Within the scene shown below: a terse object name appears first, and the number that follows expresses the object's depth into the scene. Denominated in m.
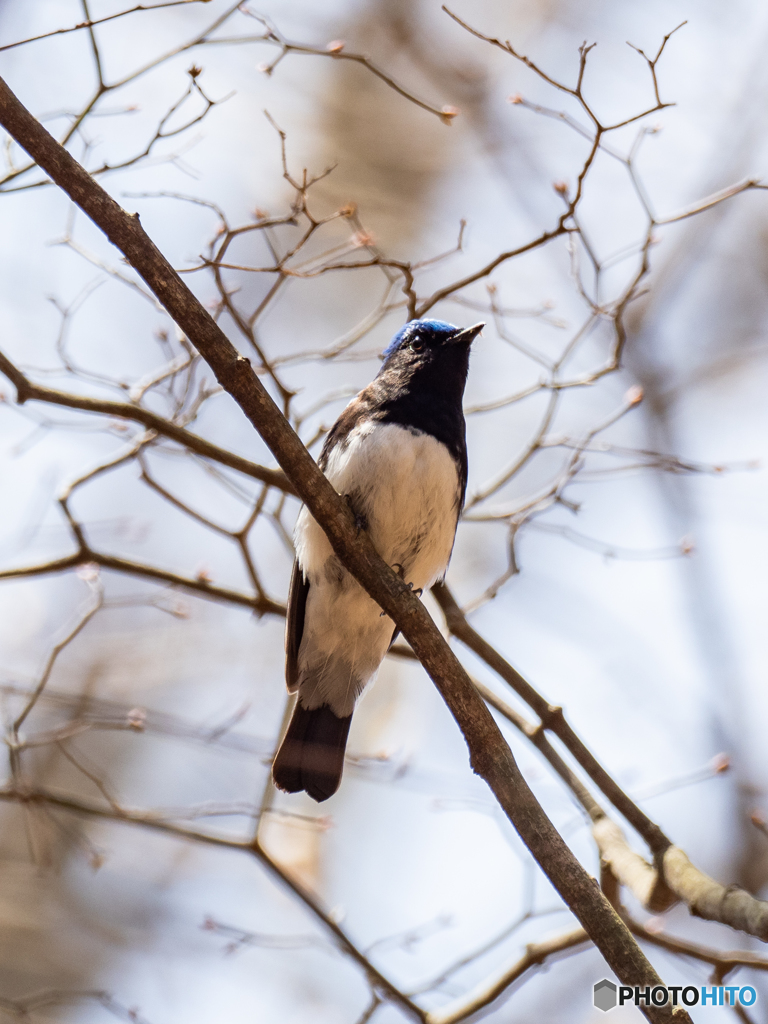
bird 7.40
